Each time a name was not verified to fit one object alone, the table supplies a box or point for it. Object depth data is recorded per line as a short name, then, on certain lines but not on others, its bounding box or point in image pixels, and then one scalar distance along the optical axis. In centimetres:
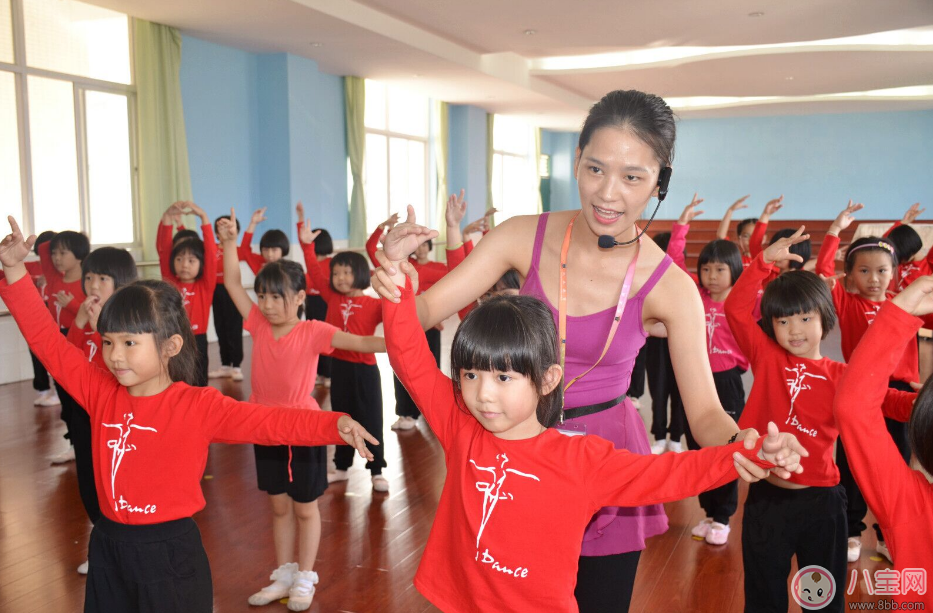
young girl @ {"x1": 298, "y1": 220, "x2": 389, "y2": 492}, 380
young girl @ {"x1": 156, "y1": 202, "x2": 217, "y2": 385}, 439
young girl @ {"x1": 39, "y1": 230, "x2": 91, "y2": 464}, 369
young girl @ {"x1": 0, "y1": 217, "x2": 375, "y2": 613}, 174
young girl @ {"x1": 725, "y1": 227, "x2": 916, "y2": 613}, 214
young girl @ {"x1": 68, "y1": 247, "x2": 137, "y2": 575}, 261
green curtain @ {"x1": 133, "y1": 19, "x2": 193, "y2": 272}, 720
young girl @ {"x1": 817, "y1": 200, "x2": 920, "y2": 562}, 298
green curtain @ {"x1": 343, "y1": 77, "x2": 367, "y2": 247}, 1013
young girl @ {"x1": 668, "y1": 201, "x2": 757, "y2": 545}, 328
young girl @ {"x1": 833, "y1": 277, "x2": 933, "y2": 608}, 140
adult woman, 140
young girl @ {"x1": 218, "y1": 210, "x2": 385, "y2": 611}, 262
